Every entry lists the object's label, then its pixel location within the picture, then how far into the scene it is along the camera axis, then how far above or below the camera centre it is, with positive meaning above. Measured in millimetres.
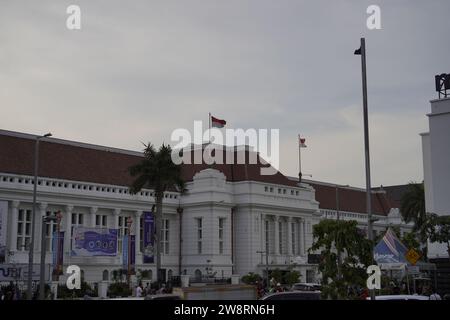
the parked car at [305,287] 41481 -1308
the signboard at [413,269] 31781 -149
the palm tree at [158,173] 49438 +6968
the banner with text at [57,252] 49756 +1107
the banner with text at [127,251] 54875 +1275
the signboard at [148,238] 56500 +2423
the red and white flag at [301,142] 66250 +12385
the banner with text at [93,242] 51250 +1932
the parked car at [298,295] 25672 -1122
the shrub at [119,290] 46125 -1683
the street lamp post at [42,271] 32094 -221
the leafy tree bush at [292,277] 57594 -948
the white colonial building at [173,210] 53312 +5232
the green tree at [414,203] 66500 +6358
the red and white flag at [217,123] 58531 +12751
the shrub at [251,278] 55984 -1014
